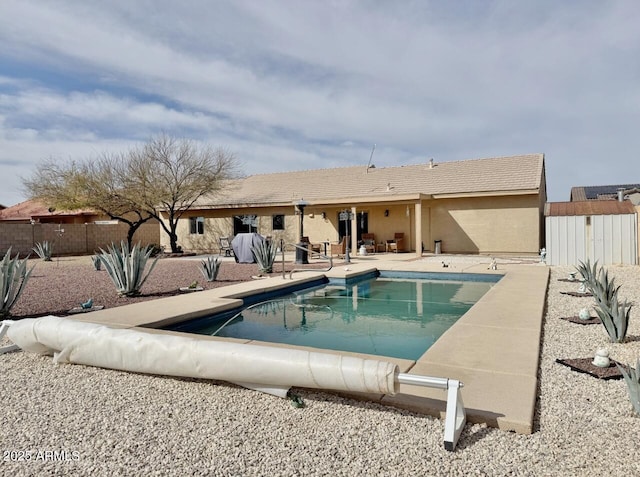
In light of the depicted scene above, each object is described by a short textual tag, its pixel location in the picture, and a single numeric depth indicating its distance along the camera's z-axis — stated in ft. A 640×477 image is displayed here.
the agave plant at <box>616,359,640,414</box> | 9.60
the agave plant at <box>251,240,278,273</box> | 41.14
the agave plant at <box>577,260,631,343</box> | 15.75
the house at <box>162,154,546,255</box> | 60.39
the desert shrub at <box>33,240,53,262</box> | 61.75
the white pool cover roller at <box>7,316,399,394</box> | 9.91
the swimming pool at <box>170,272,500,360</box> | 20.54
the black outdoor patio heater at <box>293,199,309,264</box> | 52.05
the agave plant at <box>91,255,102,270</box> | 46.07
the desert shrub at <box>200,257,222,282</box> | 36.00
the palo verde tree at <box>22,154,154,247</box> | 76.59
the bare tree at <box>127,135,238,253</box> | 76.23
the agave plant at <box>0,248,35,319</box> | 21.01
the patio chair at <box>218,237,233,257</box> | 67.56
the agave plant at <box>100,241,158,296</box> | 27.86
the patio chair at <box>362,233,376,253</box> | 69.31
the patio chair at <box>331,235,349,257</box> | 61.62
